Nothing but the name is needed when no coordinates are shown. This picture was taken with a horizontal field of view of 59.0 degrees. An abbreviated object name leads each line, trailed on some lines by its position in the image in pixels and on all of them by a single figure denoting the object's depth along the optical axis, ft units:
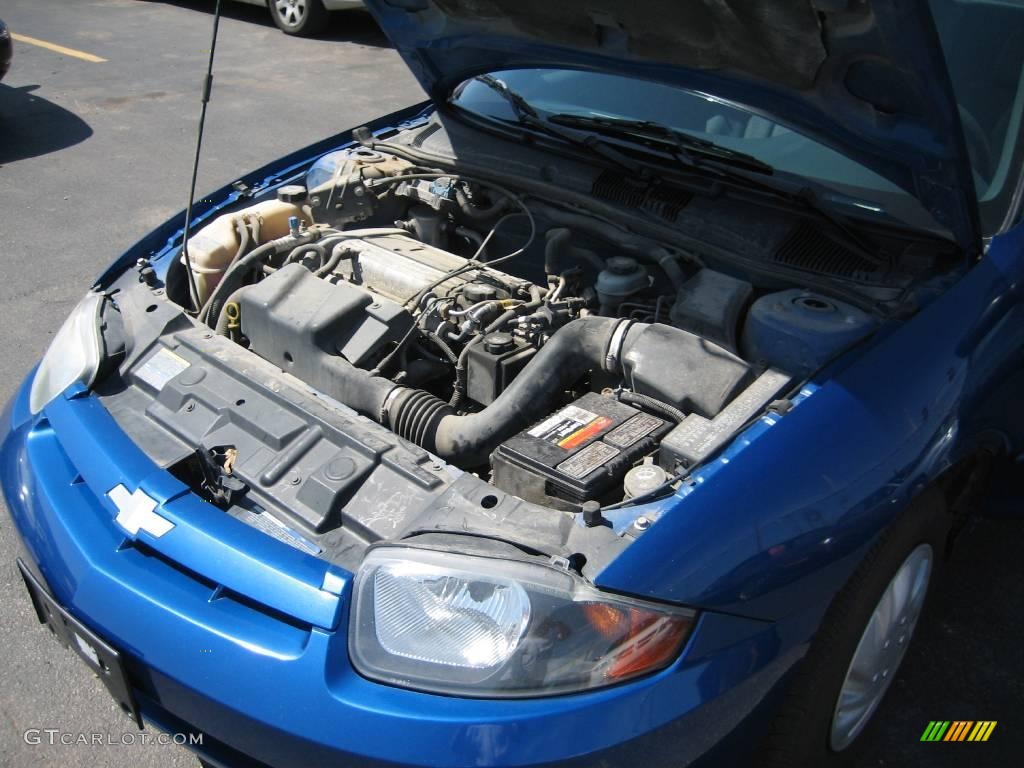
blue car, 5.33
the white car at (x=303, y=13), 30.60
